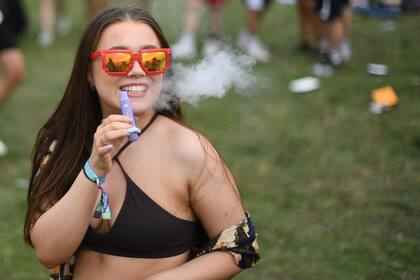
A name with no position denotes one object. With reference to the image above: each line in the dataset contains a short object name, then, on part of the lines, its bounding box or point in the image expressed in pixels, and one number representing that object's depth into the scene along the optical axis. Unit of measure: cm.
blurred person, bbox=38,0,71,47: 1334
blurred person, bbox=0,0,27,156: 809
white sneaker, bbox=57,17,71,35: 1400
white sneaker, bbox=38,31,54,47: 1337
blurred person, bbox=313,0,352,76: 1067
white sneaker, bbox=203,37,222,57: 1124
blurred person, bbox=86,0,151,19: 719
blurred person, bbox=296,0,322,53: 1179
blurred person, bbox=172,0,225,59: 1145
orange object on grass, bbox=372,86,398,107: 917
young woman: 319
